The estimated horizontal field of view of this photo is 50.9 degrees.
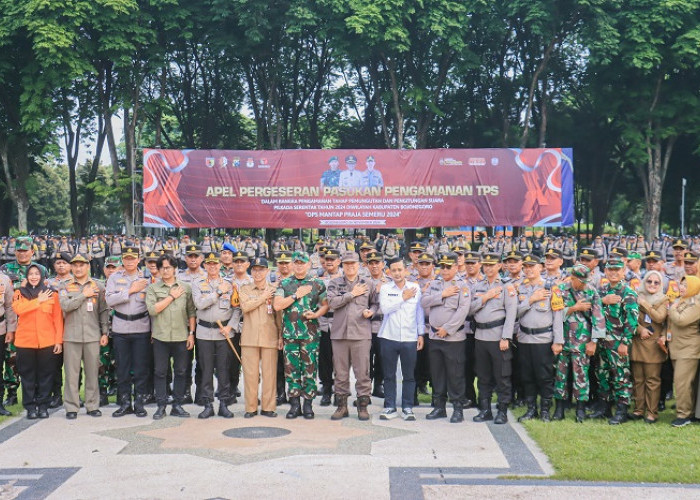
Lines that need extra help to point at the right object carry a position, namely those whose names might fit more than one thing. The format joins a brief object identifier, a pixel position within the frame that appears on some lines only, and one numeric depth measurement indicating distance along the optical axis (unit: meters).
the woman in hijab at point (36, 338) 8.29
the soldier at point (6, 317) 8.41
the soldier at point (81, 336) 8.34
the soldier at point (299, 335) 8.27
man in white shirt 8.30
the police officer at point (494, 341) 8.09
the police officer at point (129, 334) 8.44
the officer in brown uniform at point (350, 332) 8.21
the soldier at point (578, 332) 8.01
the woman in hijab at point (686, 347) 7.89
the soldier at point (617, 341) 8.05
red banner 26.78
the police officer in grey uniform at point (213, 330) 8.39
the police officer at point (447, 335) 8.23
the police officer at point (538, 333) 8.05
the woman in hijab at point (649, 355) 8.12
